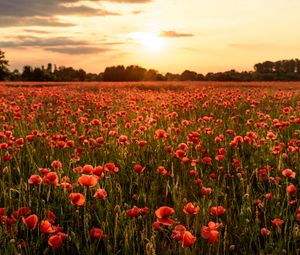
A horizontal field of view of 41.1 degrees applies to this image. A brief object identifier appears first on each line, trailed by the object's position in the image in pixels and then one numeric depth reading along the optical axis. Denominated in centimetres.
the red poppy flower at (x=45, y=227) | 217
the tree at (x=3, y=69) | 8054
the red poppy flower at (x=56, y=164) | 334
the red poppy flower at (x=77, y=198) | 243
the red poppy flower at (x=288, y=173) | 325
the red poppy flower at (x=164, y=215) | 212
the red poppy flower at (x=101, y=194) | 265
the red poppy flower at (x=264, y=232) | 262
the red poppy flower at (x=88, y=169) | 290
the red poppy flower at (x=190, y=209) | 233
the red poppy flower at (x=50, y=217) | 247
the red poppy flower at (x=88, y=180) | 259
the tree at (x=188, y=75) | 7731
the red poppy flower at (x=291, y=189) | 282
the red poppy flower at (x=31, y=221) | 217
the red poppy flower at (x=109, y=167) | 304
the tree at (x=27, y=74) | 8462
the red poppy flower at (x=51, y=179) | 272
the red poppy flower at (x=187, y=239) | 185
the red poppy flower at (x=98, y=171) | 283
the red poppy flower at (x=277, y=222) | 254
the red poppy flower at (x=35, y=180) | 279
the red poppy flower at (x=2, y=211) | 245
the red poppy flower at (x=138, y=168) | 315
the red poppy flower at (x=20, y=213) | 258
